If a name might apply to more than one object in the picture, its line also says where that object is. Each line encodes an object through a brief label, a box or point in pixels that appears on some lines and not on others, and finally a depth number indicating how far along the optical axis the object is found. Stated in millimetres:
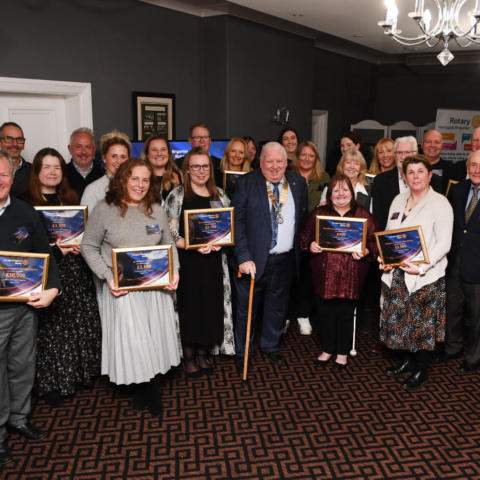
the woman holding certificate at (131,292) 2875
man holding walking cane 3455
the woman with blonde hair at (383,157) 4500
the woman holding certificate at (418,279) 3246
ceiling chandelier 3854
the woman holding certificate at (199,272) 3316
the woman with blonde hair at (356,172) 3916
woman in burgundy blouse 3455
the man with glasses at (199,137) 4594
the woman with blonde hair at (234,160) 4277
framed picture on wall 5656
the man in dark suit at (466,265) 3479
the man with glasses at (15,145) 3893
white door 4684
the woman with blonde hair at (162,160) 3723
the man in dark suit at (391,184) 3990
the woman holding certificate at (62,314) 3070
